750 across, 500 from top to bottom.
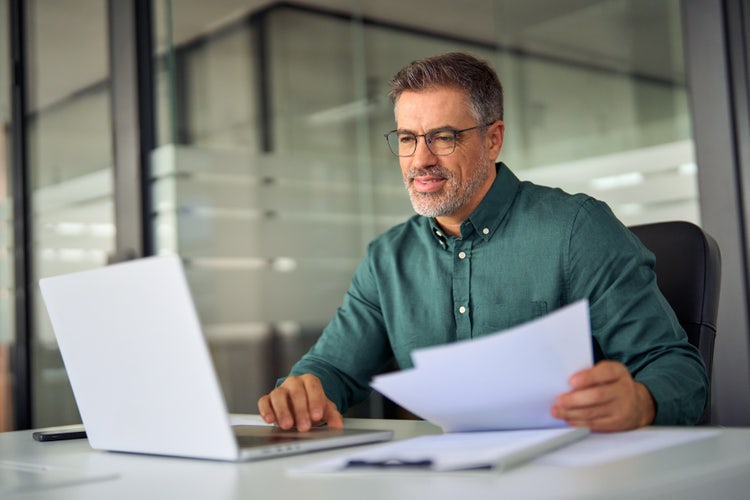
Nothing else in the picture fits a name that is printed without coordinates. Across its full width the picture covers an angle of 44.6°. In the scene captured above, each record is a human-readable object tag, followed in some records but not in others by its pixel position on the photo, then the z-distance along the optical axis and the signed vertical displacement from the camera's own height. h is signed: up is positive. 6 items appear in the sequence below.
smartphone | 1.48 -0.17
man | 1.59 +0.10
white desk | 0.80 -0.16
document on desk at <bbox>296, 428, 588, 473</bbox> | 0.89 -0.15
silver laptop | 1.00 -0.05
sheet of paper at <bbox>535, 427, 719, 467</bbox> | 0.94 -0.16
